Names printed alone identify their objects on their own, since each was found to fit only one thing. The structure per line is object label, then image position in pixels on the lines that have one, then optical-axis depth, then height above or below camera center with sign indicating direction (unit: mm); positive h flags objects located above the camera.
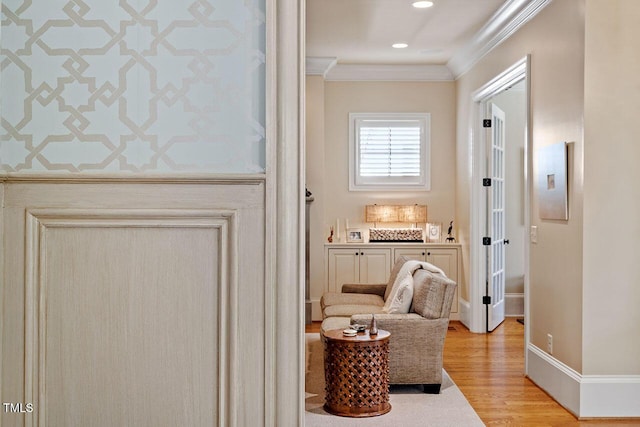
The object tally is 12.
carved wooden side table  4176 -965
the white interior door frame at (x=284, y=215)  1854 +4
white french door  7055 -49
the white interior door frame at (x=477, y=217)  7035 +2
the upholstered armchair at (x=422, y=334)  4633 -790
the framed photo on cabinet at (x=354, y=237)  7883 -232
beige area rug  4082 -1215
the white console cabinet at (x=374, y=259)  7574 -462
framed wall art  4375 +242
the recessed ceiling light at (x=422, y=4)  5293 +1654
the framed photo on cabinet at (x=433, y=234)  7824 -193
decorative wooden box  7719 -204
